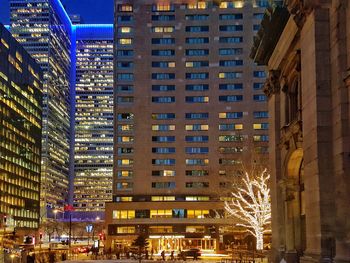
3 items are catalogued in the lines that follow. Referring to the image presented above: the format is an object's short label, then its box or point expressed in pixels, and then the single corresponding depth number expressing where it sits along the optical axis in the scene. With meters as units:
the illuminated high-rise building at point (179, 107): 118.60
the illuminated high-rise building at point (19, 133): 161.25
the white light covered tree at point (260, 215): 53.84
